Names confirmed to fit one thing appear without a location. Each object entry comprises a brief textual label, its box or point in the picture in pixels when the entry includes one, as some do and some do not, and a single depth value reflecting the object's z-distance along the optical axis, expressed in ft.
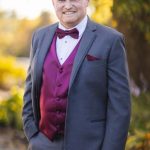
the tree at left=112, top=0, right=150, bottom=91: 24.63
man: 12.72
